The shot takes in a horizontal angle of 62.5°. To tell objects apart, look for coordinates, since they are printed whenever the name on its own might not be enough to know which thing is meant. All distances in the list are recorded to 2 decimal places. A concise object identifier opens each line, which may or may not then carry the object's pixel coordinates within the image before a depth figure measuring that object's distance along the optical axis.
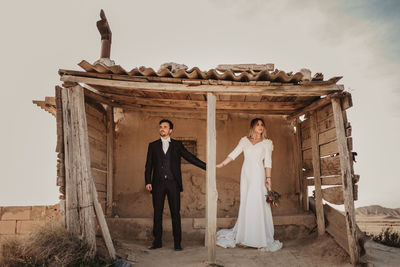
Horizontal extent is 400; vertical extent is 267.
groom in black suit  5.79
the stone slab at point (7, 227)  7.45
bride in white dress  5.81
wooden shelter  4.90
